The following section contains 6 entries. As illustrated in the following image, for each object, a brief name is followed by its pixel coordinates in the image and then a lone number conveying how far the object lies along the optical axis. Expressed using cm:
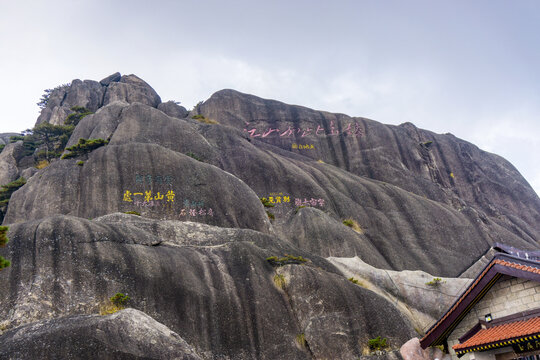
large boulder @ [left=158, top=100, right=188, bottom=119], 5591
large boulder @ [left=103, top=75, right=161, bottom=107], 5981
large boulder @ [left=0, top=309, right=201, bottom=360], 1667
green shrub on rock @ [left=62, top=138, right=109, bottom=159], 3834
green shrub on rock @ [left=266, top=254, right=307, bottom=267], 2775
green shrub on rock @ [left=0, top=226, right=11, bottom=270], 1479
